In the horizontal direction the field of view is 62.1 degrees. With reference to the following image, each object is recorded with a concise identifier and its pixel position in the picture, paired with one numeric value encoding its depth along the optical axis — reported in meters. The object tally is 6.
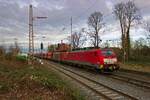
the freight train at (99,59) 12.82
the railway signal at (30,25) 13.27
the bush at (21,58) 19.32
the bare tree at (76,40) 44.66
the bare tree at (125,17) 25.39
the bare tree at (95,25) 32.19
